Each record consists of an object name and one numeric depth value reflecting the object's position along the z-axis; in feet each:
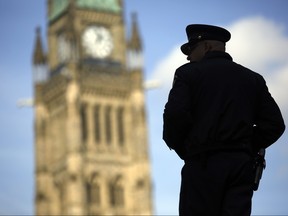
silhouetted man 17.43
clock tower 228.84
